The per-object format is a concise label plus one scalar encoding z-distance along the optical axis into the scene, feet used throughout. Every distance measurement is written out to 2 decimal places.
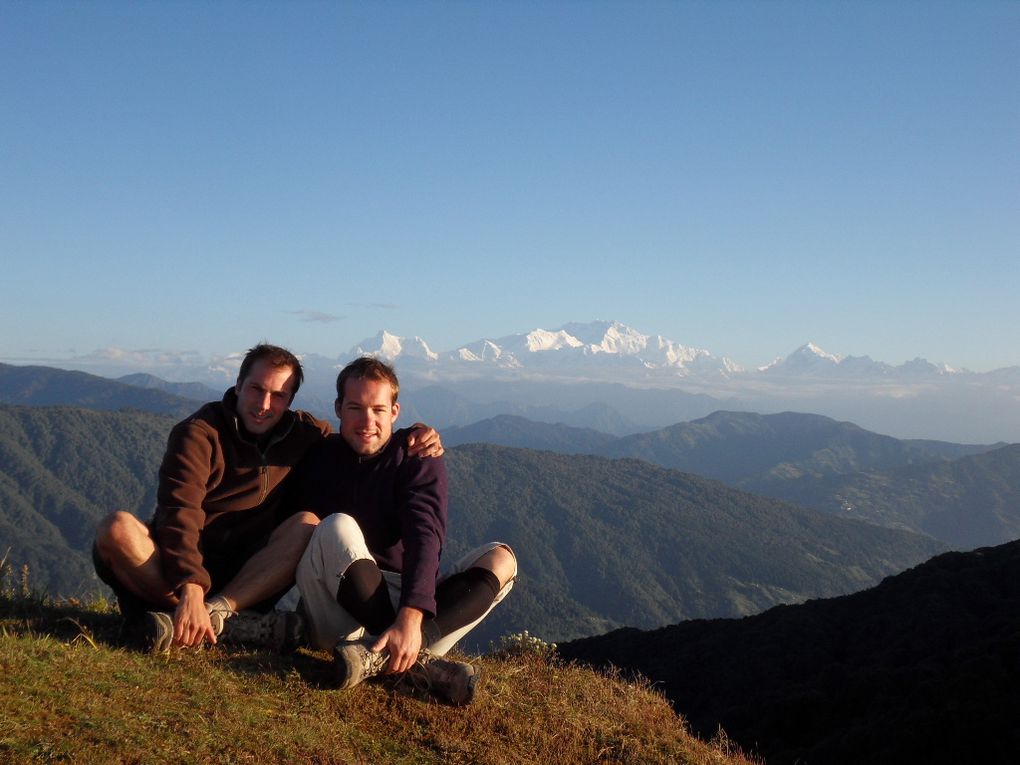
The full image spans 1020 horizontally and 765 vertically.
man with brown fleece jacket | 22.15
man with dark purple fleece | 21.65
